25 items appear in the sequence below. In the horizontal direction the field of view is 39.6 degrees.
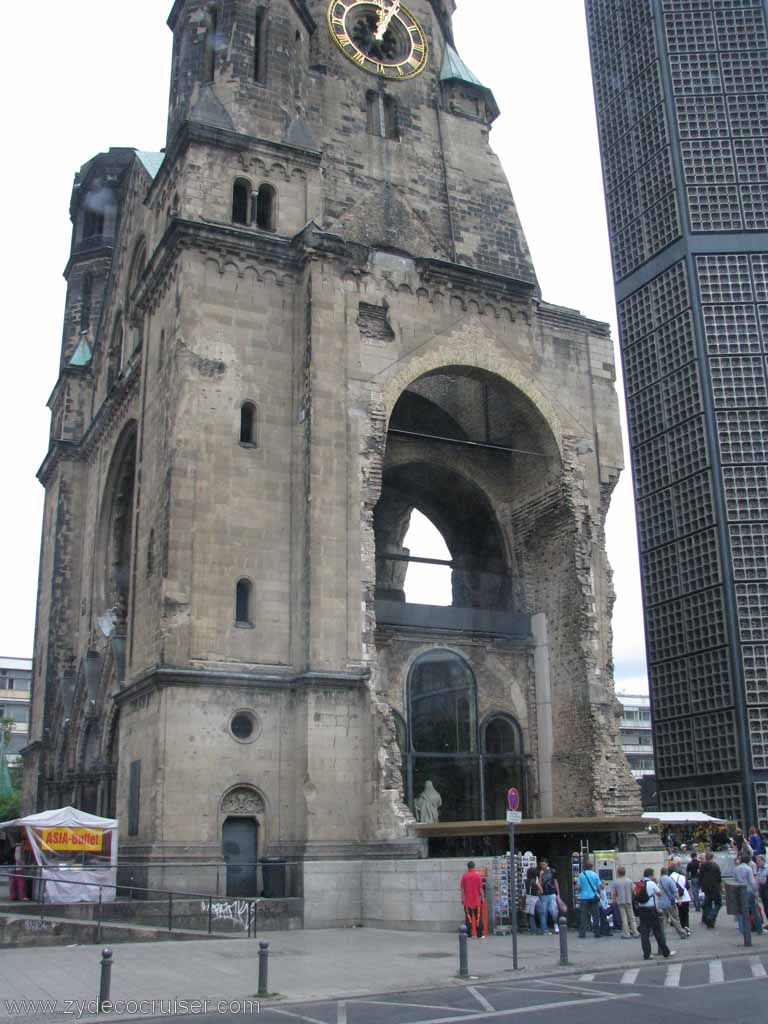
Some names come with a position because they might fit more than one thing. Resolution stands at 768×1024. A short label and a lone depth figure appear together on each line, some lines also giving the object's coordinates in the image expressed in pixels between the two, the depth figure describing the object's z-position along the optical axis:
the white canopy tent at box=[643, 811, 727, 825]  31.62
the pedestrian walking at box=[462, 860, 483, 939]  21.48
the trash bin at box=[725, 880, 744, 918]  20.91
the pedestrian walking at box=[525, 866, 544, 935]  22.08
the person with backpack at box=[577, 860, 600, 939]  21.80
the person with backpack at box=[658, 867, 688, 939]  21.02
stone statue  29.42
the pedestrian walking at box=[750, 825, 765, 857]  26.72
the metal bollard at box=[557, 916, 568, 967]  16.97
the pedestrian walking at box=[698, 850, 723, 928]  22.59
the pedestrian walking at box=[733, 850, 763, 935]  21.06
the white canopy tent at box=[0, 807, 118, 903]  23.36
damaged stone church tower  25.83
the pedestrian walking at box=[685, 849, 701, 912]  26.44
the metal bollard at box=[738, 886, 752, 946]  19.27
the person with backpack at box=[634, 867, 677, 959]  17.59
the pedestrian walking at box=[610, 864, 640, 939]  21.64
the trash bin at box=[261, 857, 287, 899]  24.81
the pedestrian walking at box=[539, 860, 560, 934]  21.97
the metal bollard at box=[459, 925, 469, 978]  15.66
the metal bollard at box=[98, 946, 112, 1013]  12.32
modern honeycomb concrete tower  38.78
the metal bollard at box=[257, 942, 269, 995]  13.70
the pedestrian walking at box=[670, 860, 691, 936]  21.88
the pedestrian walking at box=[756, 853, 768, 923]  22.04
